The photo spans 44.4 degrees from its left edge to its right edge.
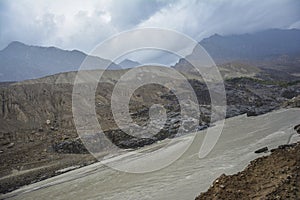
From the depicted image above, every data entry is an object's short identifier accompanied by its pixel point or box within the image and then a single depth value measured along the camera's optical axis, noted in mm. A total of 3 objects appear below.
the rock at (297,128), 32050
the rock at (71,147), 49712
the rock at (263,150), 24750
